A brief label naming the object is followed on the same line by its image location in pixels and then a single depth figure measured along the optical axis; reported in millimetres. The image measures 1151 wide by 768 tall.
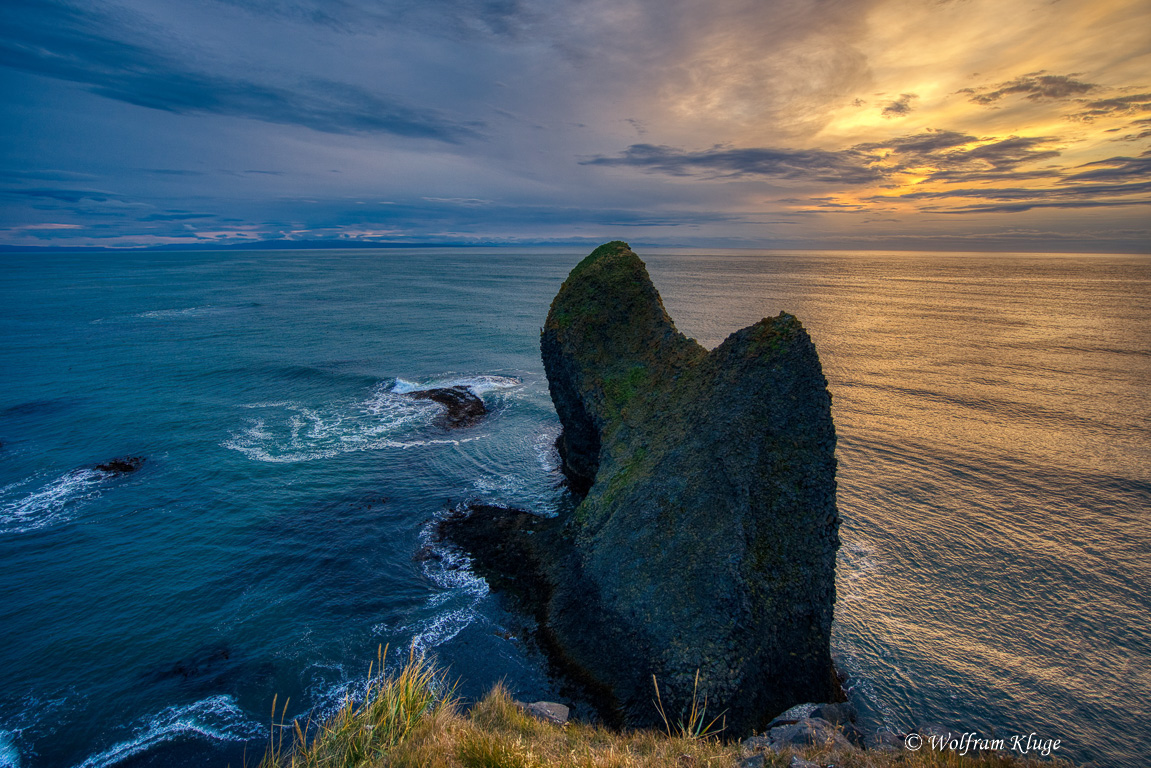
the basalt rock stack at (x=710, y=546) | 13711
